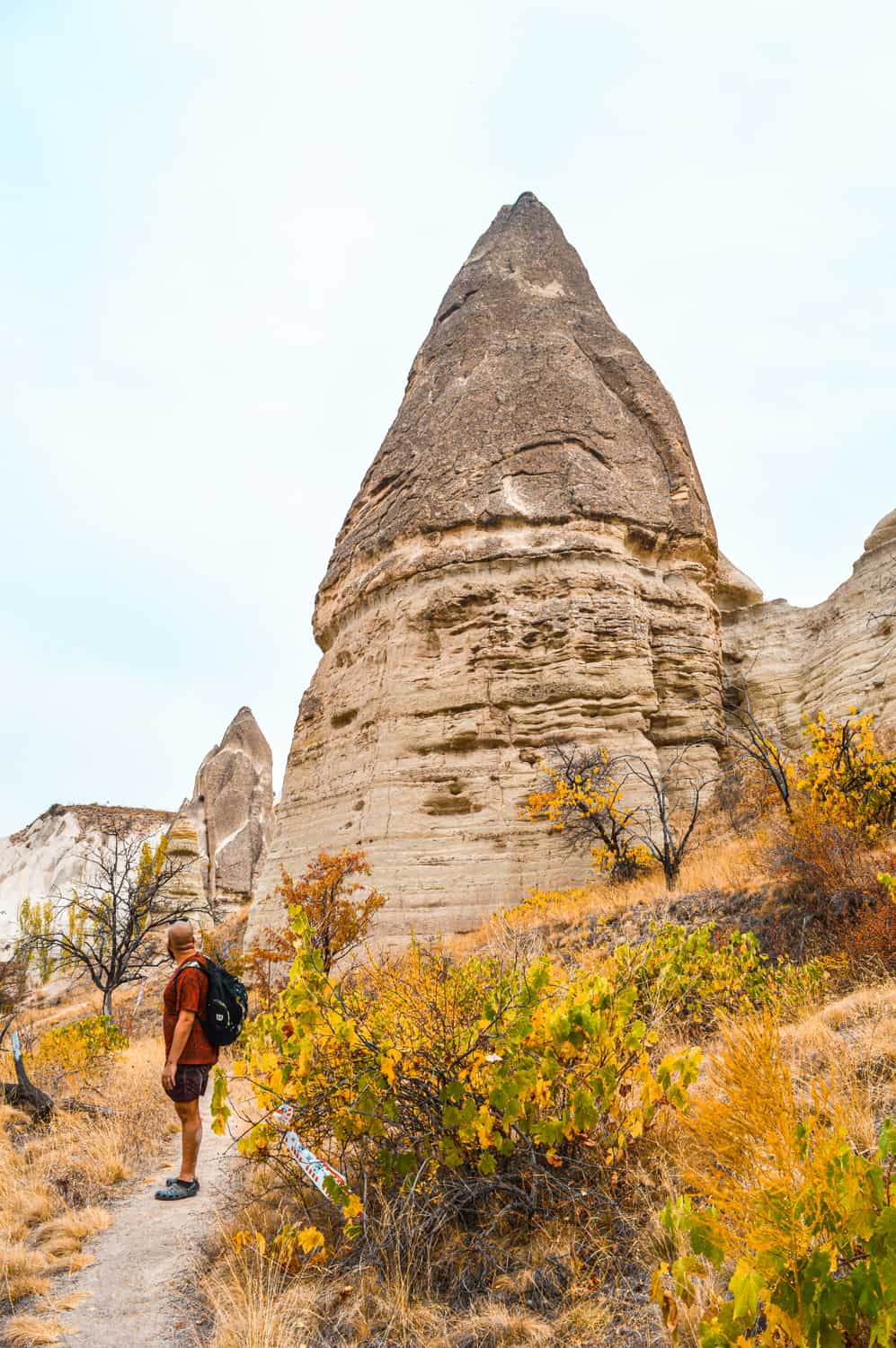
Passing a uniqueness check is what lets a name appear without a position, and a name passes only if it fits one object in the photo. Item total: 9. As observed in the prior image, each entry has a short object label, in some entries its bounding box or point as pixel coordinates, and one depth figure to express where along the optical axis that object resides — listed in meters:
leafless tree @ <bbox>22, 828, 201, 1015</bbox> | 13.55
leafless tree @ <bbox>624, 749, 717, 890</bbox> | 9.84
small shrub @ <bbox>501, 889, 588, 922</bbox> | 10.31
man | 4.51
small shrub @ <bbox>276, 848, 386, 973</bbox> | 10.89
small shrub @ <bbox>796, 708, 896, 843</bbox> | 7.52
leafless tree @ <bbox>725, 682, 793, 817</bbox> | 13.92
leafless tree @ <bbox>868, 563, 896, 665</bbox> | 14.81
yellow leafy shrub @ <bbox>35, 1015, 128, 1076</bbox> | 8.47
